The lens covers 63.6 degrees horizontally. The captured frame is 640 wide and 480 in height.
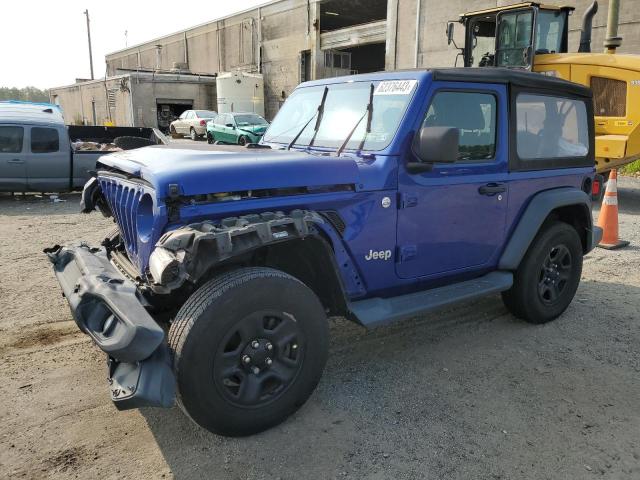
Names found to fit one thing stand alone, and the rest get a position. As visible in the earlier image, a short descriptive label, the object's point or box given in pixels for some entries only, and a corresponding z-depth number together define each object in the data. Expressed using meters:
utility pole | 54.59
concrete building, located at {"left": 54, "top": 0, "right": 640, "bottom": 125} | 23.37
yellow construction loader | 8.90
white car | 26.49
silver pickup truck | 10.12
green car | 21.27
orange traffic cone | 6.93
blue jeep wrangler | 2.63
